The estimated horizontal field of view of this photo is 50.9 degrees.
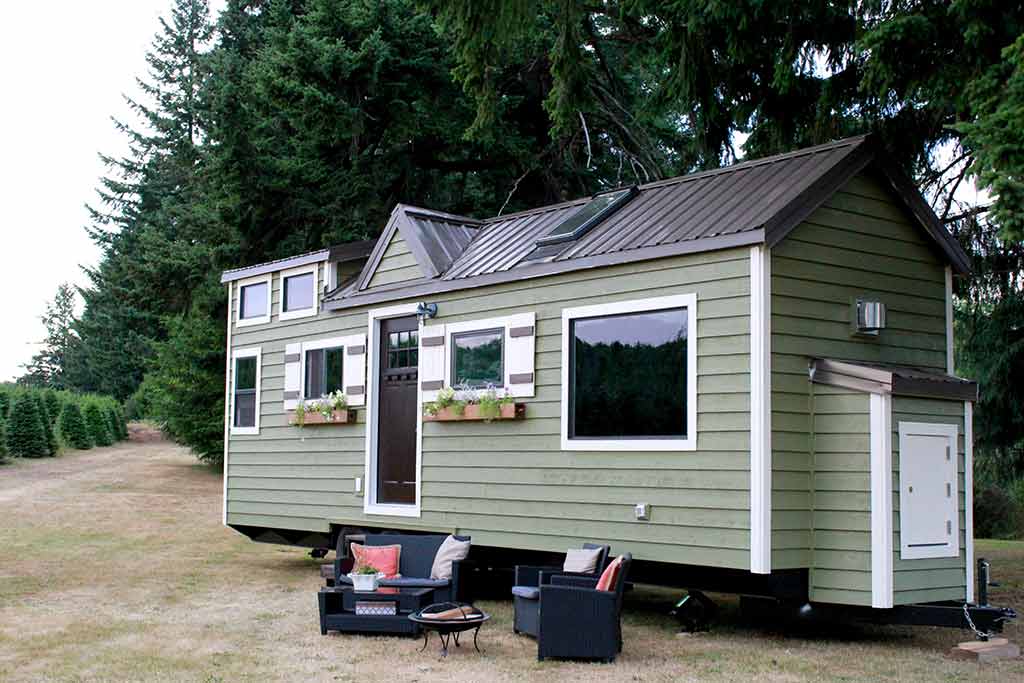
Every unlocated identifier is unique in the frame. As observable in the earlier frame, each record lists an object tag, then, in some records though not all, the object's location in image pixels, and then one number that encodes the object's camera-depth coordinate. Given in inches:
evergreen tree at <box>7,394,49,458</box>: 1122.7
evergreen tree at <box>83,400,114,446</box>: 1342.3
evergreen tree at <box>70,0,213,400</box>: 1430.9
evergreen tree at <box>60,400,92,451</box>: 1274.6
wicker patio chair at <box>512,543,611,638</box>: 343.6
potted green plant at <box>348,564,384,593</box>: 362.6
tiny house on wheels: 325.4
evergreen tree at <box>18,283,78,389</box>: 2444.6
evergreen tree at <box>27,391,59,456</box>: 1166.3
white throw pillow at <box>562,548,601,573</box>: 346.6
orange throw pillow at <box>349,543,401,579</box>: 395.5
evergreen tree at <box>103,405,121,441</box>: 1434.5
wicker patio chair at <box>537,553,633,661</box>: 315.9
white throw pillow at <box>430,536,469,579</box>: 386.6
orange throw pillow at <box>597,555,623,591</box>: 321.4
